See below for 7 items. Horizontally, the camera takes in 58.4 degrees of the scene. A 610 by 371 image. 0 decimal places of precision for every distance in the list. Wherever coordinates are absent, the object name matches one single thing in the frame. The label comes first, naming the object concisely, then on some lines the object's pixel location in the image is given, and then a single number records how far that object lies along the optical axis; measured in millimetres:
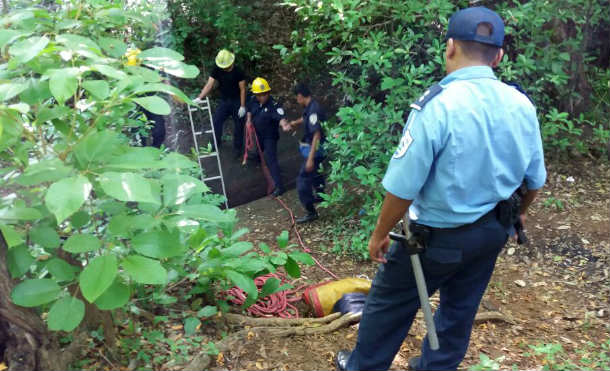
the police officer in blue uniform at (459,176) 2283
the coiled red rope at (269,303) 3598
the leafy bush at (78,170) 1860
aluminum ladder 10714
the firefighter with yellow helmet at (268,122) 8133
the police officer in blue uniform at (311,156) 6711
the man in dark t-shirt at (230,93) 8953
